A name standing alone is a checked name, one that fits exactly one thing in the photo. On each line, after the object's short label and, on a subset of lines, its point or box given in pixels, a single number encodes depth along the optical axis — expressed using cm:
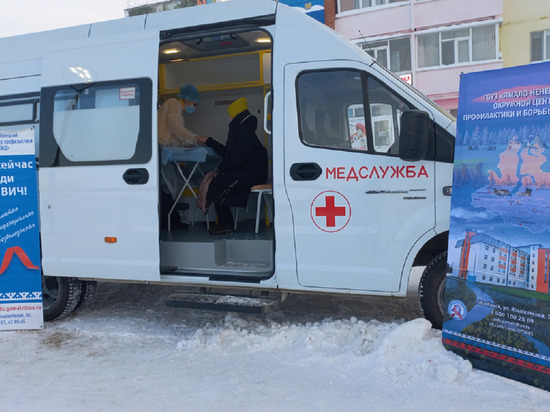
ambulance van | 395
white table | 554
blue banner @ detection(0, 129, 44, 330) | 481
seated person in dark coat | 534
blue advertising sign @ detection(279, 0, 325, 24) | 1897
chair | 508
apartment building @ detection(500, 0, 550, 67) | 1648
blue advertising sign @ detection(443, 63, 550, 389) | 314
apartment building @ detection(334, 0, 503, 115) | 1717
